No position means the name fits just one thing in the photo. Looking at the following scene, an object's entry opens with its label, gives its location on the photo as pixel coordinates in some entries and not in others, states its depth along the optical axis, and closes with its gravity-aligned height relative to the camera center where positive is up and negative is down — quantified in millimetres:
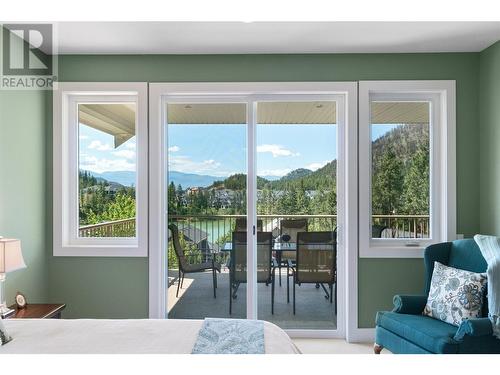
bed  1435 -676
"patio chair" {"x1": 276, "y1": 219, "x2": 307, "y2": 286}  3139 -356
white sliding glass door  3107 -101
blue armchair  2072 -912
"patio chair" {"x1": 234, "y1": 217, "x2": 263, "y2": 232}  3127 -302
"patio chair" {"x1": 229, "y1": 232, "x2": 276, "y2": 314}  3133 -647
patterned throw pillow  2291 -735
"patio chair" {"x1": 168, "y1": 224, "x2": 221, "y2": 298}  3164 -679
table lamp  2191 -445
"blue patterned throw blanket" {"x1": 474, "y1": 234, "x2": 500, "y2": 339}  2093 -639
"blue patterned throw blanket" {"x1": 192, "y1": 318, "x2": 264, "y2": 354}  1459 -686
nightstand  2348 -873
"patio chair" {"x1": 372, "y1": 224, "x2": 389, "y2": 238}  3131 -356
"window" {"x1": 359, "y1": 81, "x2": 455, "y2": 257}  3082 +214
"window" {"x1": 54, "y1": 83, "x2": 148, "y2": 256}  3143 +220
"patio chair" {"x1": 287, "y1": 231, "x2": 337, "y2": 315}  3123 -647
